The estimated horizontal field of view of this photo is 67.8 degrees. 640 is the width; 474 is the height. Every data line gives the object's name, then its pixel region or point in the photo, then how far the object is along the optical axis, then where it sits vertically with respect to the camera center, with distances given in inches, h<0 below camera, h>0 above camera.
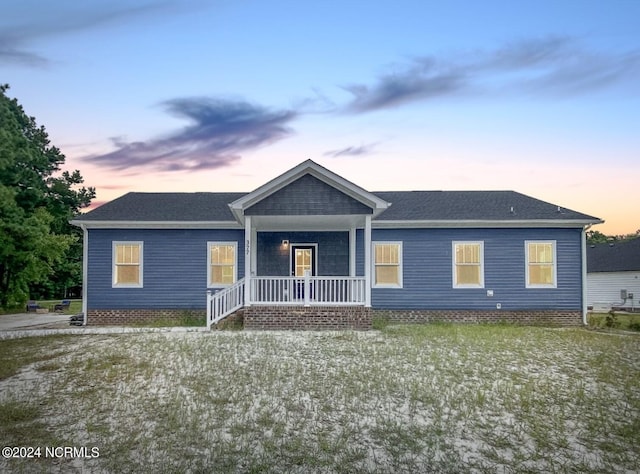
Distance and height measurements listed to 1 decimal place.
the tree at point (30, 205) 845.8 +125.8
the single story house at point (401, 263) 677.9 -6.0
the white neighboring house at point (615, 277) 1330.0 -51.7
